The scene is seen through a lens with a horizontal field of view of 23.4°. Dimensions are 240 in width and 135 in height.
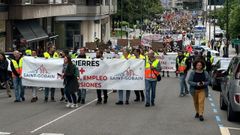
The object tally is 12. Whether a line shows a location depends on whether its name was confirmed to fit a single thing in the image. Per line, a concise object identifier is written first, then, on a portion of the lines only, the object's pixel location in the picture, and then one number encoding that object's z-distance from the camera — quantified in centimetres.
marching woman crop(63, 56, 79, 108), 1734
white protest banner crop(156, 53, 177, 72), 3728
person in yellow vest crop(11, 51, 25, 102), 1900
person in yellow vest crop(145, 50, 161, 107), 1798
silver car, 1421
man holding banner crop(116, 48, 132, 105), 1864
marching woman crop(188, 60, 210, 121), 1505
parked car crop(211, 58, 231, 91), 2568
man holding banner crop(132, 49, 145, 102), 1978
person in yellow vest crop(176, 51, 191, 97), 2195
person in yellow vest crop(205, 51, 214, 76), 3029
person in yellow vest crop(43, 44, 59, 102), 2276
